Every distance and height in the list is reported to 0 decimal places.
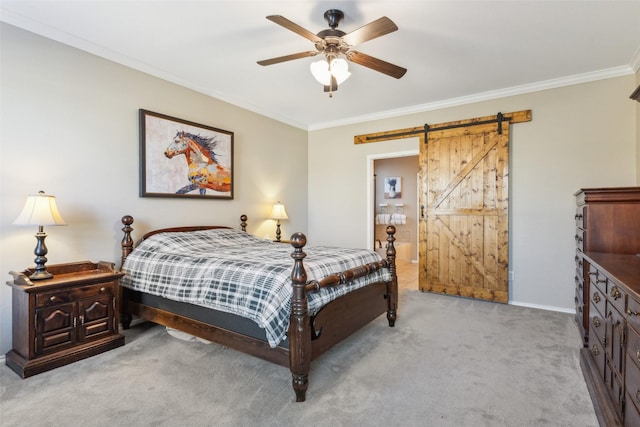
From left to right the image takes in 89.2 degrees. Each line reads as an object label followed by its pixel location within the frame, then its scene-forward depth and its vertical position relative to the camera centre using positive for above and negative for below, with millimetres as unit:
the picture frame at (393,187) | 7629 +609
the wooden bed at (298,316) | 2010 -812
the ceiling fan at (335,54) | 2232 +1203
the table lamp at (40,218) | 2314 -41
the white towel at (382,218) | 7695 -137
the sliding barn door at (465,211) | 4043 +24
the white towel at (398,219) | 7500 -144
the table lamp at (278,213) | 4746 -6
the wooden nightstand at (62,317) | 2275 -791
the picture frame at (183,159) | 3383 +620
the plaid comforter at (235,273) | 2104 -459
